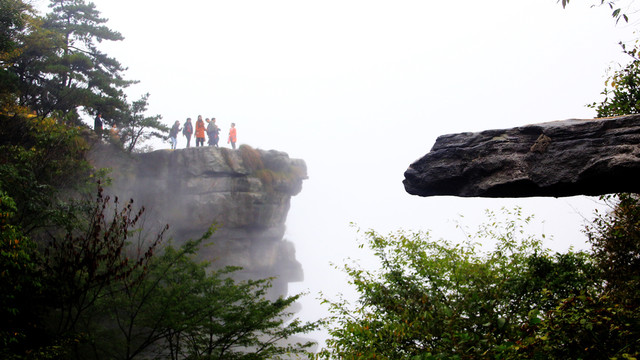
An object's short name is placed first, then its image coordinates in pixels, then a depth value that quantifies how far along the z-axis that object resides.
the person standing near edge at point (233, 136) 27.53
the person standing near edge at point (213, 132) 26.97
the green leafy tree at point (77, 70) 17.70
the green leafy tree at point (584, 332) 3.80
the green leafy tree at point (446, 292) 6.13
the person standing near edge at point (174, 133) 26.23
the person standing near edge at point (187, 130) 26.59
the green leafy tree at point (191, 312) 10.08
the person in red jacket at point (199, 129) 26.16
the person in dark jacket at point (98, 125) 20.64
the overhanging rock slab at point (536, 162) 4.62
